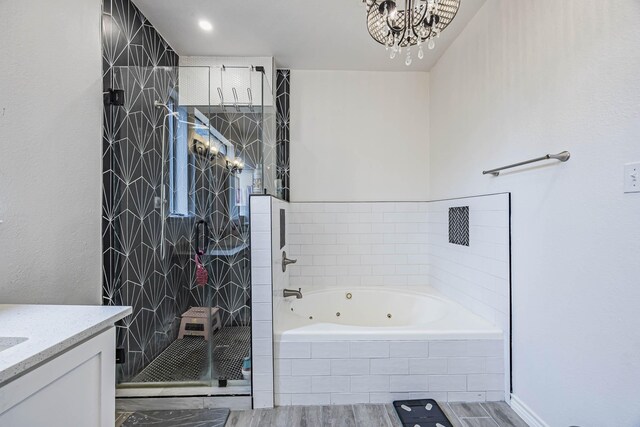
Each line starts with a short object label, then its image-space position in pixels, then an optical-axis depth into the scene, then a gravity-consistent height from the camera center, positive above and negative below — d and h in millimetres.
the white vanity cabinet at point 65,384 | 677 -455
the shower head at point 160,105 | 2078 +782
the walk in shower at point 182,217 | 1906 -17
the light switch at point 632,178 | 1074 +136
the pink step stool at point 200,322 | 1995 -752
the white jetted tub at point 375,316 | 1850 -767
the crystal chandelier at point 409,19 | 1314 +912
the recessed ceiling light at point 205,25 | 2213 +1459
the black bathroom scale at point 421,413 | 1646 -1173
